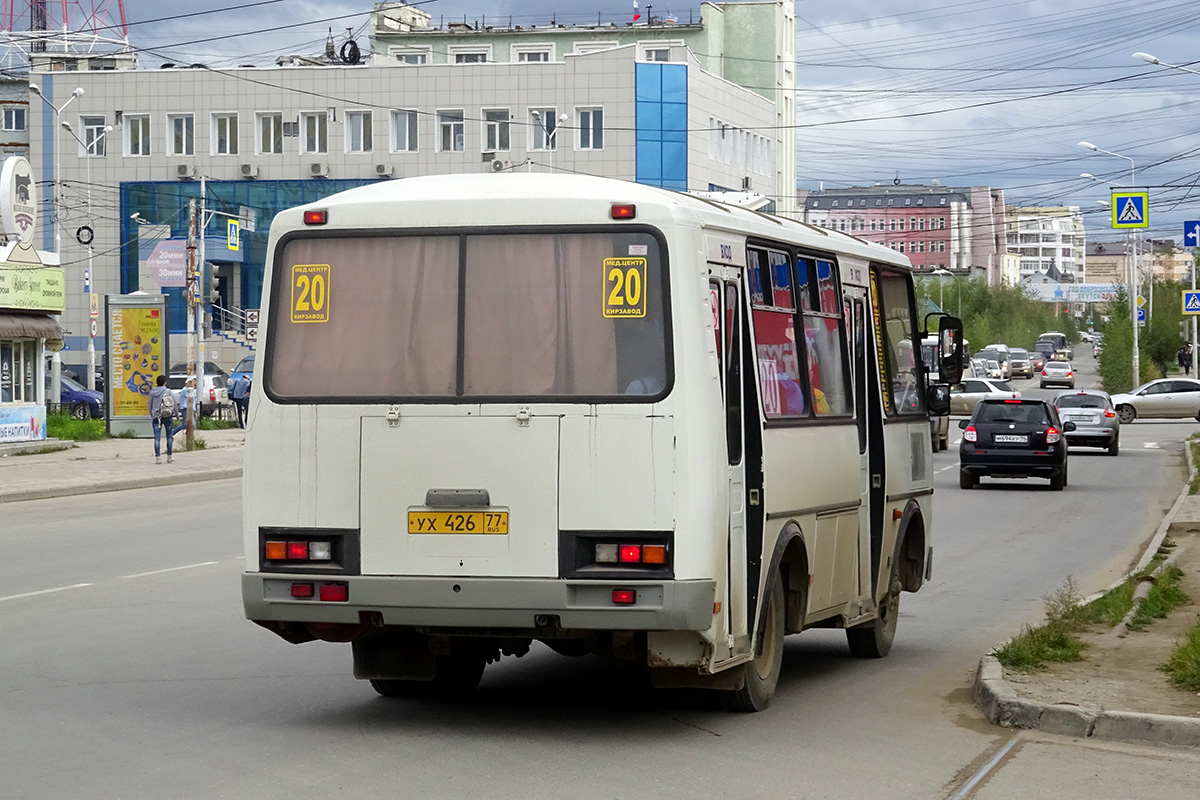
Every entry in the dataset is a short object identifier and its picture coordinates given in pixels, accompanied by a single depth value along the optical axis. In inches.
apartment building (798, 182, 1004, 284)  7755.9
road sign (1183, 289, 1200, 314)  1739.7
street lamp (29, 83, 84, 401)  1966.5
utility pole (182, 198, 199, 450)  1481.3
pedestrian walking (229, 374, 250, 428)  1822.1
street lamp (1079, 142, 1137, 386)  2903.5
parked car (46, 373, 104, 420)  2103.8
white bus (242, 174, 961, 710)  307.9
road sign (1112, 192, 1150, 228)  1806.1
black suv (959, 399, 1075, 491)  1180.5
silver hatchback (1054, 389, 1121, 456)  1617.9
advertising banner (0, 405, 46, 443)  1354.6
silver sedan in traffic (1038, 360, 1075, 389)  3481.8
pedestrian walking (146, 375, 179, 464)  1305.4
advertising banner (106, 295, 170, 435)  1622.8
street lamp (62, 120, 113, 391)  3166.8
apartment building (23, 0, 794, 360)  3144.7
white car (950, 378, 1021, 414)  2251.5
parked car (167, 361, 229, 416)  2191.8
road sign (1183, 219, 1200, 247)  1660.9
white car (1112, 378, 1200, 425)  2372.0
